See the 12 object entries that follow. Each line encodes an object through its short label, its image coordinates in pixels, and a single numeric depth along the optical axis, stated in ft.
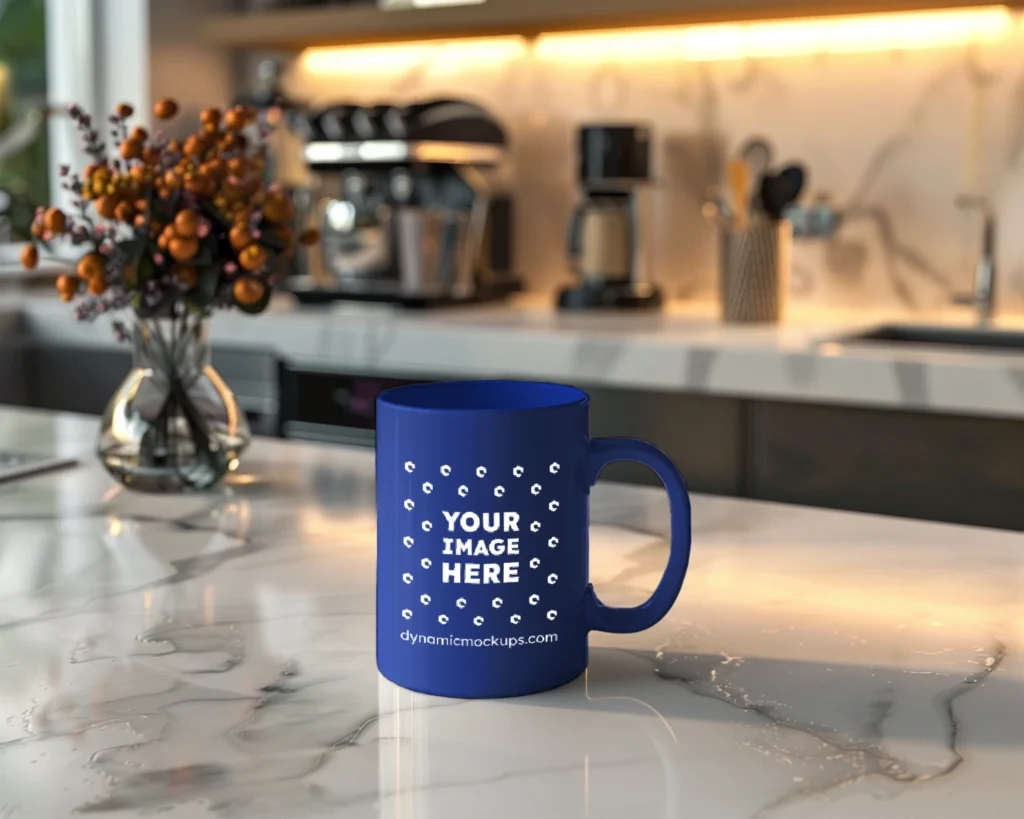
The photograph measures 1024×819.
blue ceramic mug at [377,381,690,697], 2.10
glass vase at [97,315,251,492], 3.61
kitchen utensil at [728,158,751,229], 7.91
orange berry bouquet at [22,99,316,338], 3.41
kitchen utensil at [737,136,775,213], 8.37
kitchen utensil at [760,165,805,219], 7.71
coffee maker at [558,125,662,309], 8.12
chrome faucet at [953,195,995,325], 7.68
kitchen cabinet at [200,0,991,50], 7.57
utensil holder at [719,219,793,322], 7.54
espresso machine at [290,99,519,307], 8.44
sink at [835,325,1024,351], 7.36
